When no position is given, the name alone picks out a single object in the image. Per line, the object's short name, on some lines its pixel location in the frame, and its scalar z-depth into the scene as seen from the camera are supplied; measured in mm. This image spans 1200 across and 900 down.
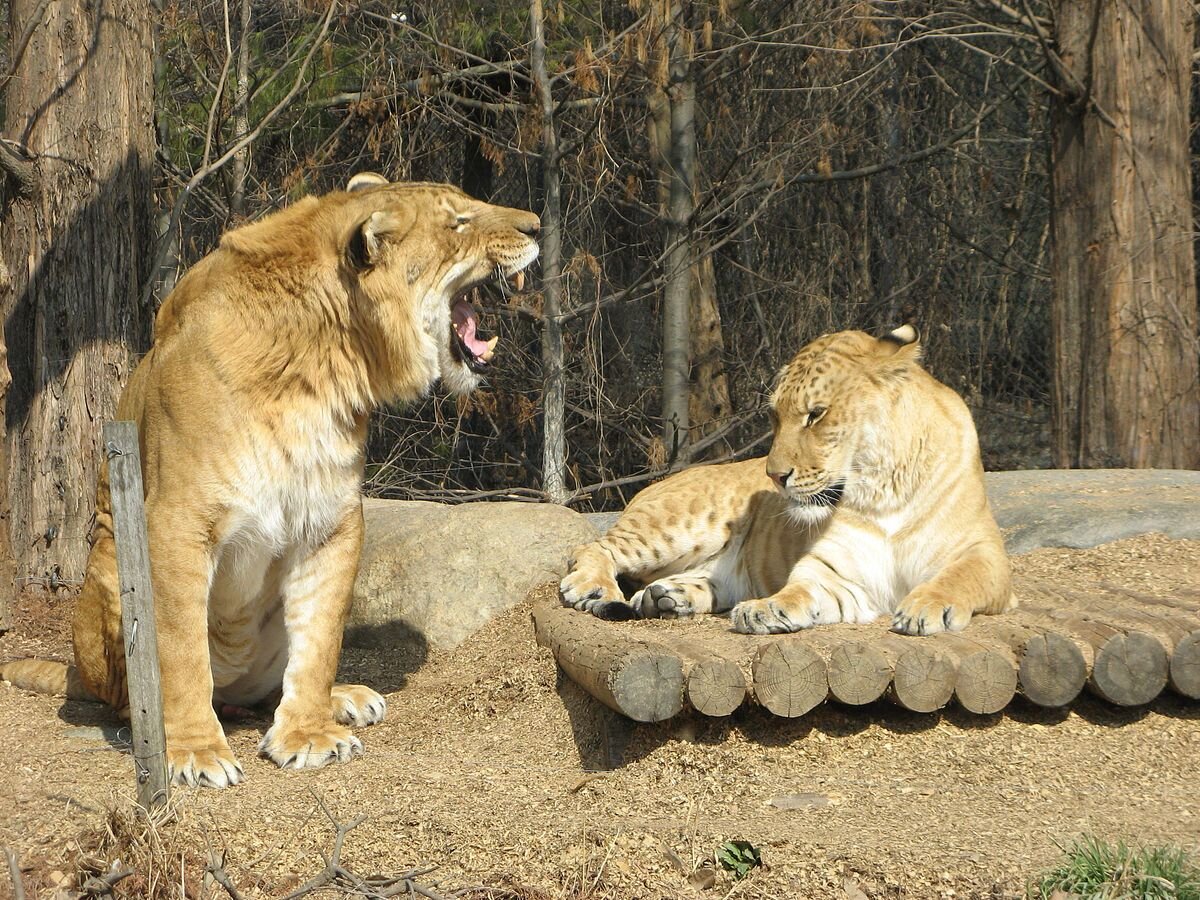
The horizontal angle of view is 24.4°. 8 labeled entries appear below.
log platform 7527
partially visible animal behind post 7816
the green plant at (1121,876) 5746
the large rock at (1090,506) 11375
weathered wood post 6352
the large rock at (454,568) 11453
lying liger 9445
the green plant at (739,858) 6242
